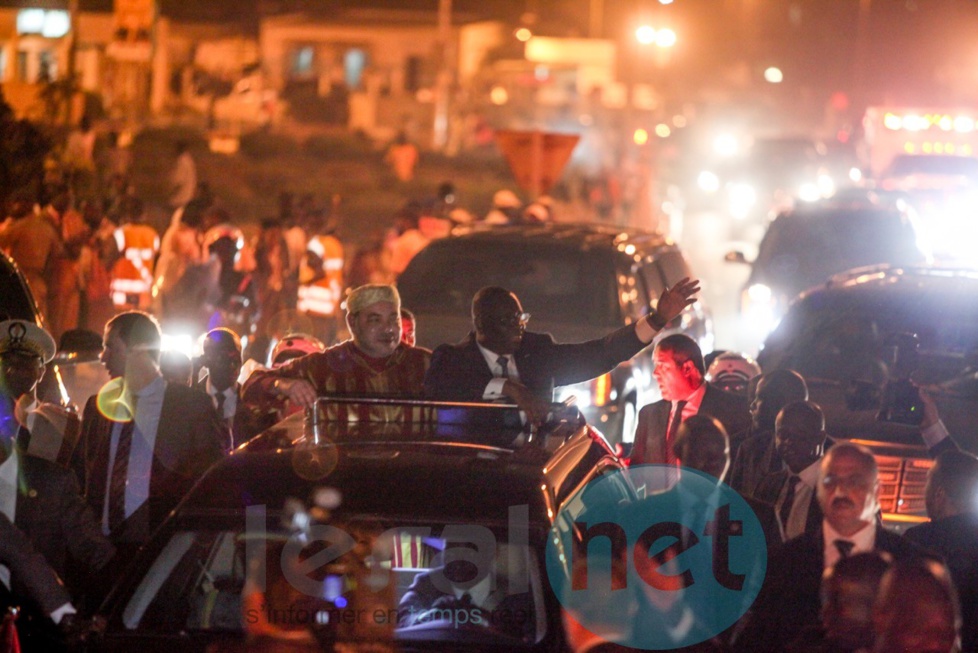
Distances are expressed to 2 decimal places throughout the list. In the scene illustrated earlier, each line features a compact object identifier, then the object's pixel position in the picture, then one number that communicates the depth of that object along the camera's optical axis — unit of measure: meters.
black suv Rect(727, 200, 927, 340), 30.99
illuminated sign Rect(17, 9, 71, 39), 41.20
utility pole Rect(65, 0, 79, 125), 39.49
